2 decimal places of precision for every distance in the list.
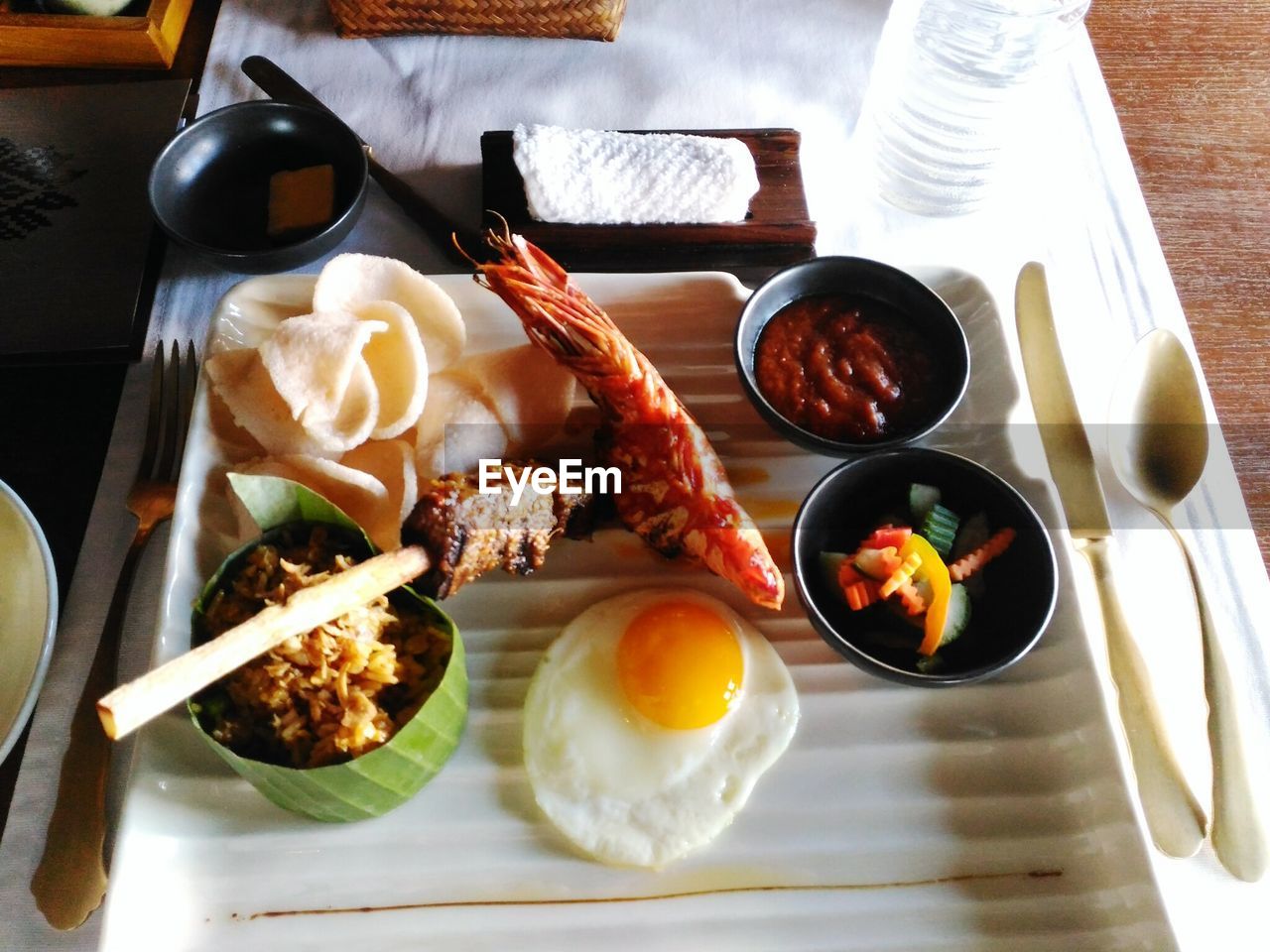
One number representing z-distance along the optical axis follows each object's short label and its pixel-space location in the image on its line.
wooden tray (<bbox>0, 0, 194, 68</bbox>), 0.42
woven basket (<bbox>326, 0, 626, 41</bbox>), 0.44
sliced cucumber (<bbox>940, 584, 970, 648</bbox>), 0.30
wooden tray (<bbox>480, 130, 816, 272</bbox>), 0.38
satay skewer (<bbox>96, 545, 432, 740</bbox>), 0.21
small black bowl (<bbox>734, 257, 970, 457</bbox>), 0.33
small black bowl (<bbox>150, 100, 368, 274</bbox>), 0.37
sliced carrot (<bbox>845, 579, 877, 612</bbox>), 0.30
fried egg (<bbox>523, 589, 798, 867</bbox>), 0.29
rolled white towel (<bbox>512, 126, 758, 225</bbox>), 0.38
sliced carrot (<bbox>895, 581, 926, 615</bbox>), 0.30
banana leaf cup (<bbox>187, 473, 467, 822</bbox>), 0.25
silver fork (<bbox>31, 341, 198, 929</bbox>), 0.26
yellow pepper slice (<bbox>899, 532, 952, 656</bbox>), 0.30
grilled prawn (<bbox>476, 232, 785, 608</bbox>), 0.31
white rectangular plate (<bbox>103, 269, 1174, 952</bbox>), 0.27
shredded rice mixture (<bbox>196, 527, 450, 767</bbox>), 0.26
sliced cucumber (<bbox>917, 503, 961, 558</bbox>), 0.31
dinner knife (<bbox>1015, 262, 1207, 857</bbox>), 0.28
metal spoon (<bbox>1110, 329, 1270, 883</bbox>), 0.29
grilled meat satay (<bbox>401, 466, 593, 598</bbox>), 0.29
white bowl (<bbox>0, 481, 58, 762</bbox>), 0.27
